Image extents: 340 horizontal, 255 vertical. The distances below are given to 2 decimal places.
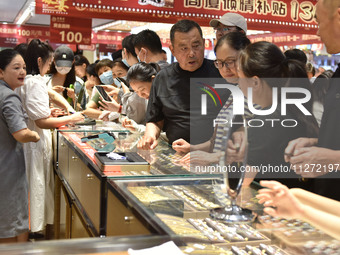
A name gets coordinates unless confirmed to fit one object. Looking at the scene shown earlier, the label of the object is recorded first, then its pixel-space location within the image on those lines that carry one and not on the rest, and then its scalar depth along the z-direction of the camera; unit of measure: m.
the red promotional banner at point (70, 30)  7.65
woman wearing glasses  2.47
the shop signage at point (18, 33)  14.34
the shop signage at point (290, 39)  10.69
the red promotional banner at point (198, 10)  6.02
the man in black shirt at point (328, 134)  1.65
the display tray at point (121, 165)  2.04
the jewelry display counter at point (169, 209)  1.24
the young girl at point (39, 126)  3.73
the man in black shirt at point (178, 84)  2.88
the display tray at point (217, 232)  1.25
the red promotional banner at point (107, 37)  15.84
